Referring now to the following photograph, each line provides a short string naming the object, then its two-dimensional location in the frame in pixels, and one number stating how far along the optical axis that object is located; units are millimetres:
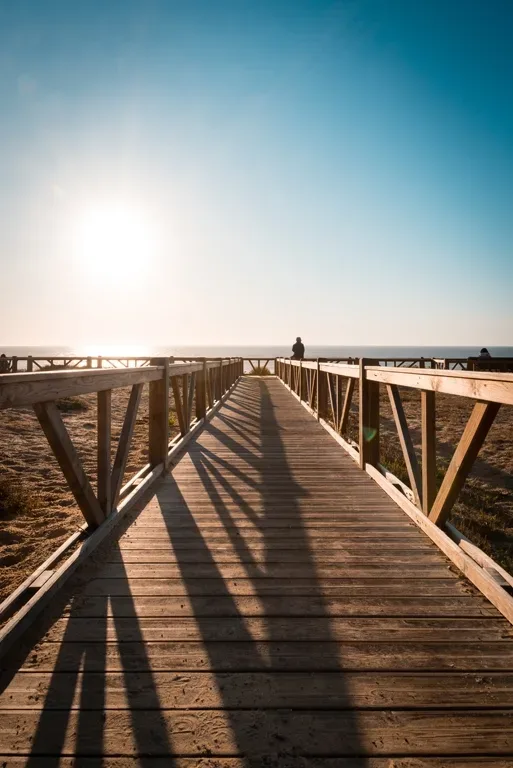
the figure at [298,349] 16859
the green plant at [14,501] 3895
